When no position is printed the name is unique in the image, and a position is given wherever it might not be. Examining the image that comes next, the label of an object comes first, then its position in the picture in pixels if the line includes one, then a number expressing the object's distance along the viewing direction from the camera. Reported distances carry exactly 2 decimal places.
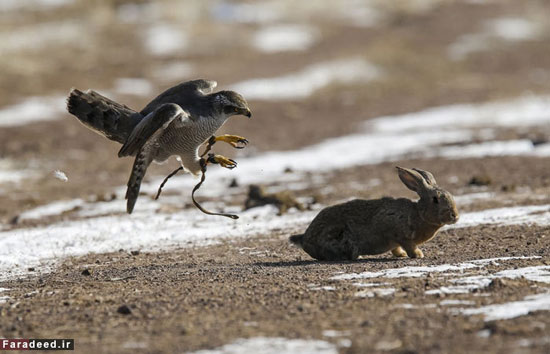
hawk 18.50
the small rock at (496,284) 14.35
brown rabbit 18.69
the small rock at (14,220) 29.27
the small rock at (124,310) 13.79
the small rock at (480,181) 31.37
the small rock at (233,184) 34.75
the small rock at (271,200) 28.66
